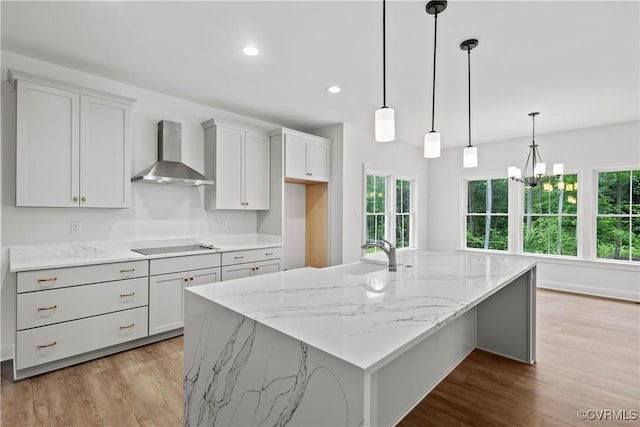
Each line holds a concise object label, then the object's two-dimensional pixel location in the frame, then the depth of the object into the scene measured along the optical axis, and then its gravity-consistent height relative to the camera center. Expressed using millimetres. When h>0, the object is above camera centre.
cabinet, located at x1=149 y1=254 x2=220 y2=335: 3070 -703
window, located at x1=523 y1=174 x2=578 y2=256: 5289 -53
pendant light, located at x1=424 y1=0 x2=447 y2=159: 2342 +503
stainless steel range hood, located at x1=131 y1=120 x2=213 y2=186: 3292 +520
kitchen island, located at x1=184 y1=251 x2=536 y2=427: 1007 -451
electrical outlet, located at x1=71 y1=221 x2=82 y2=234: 3037 -138
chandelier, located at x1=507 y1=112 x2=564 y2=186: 4316 +618
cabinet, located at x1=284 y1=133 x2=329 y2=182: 4305 +771
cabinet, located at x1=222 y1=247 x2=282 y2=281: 3609 -584
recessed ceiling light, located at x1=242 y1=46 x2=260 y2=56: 2627 +1332
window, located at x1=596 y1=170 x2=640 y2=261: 4832 -27
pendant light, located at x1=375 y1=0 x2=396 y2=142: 1940 +546
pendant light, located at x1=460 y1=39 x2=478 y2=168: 2525 +523
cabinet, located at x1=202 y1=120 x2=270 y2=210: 3851 +580
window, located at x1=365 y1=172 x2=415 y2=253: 5488 +80
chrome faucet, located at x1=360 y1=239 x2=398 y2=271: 2297 -303
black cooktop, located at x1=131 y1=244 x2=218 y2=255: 3395 -401
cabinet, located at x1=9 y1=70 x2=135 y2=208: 2629 +588
